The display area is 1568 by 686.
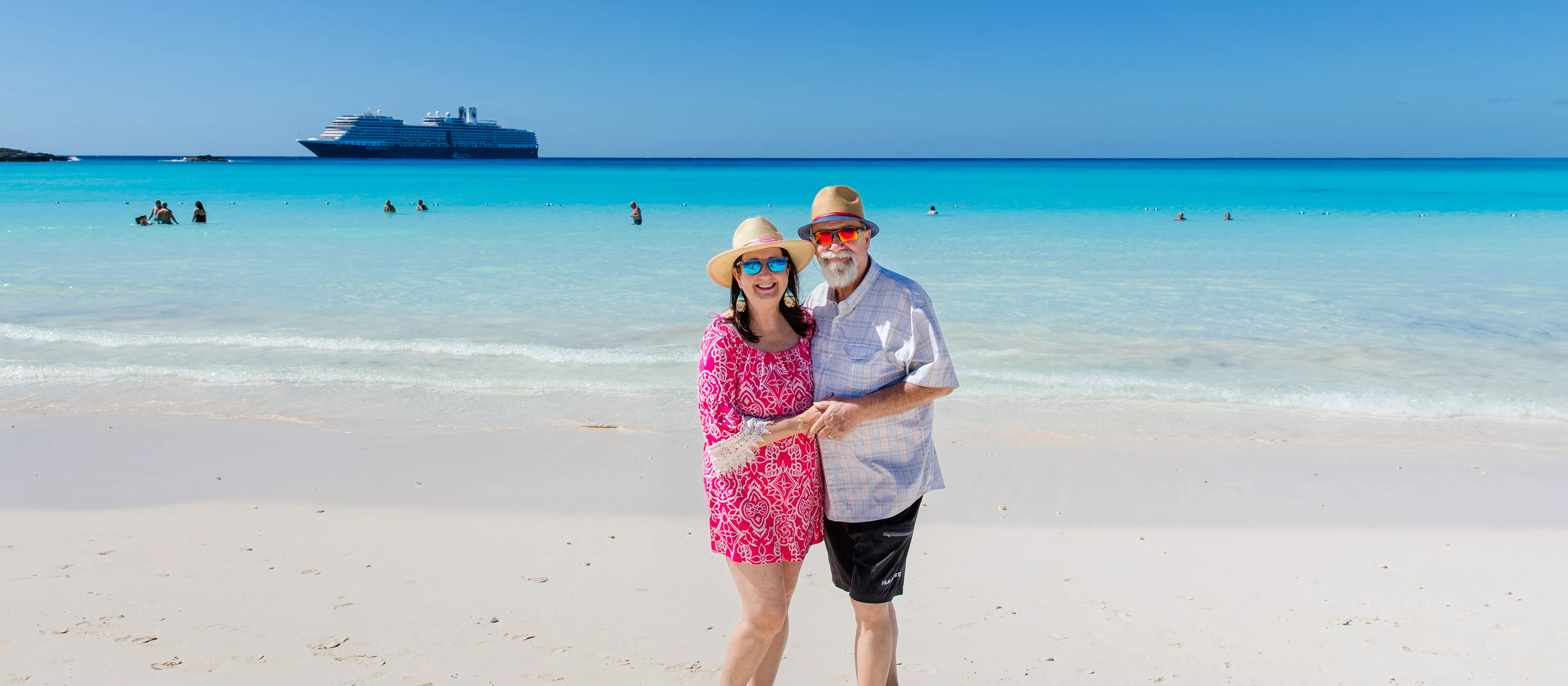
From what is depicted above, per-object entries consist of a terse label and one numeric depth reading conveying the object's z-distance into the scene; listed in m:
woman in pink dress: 2.67
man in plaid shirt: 2.71
